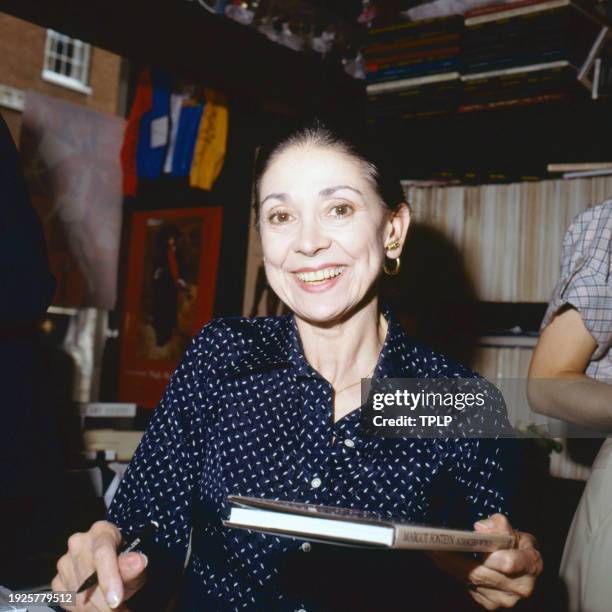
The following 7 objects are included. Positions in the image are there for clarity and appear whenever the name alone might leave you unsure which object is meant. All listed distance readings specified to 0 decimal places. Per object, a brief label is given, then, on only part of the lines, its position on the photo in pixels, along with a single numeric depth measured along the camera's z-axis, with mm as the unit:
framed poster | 3459
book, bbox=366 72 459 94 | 2199
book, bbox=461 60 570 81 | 1965
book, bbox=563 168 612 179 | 1935
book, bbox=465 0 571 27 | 1985
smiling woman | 1089
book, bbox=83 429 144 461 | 2029
